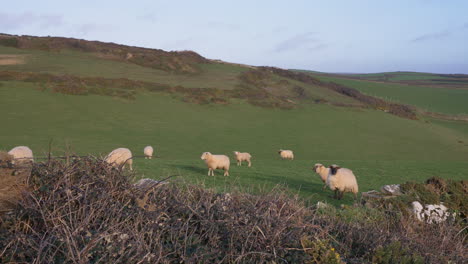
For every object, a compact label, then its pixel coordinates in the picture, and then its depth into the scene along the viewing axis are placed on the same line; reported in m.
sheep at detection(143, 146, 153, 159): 25.02
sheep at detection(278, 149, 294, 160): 31.20
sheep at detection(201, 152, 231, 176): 17.28
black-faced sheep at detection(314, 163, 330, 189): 15.89
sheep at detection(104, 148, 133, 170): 15.71
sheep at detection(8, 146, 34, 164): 13.24
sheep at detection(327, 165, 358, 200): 13.41
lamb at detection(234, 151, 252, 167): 23.77
